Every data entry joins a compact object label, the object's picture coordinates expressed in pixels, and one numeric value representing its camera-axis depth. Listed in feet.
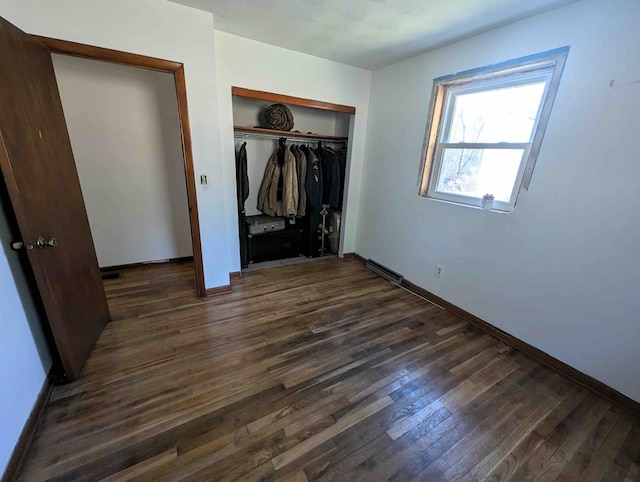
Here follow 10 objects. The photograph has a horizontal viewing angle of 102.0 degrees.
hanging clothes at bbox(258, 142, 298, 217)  10.32
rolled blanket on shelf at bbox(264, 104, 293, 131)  9.70
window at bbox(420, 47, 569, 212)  5.90
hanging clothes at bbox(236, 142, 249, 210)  9.37
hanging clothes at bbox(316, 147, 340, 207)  11.00
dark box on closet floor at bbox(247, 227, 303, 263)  10.64
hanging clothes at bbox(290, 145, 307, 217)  10.53
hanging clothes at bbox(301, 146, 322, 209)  10.48
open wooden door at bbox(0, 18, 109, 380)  3.97
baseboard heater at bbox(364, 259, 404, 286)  9.69
